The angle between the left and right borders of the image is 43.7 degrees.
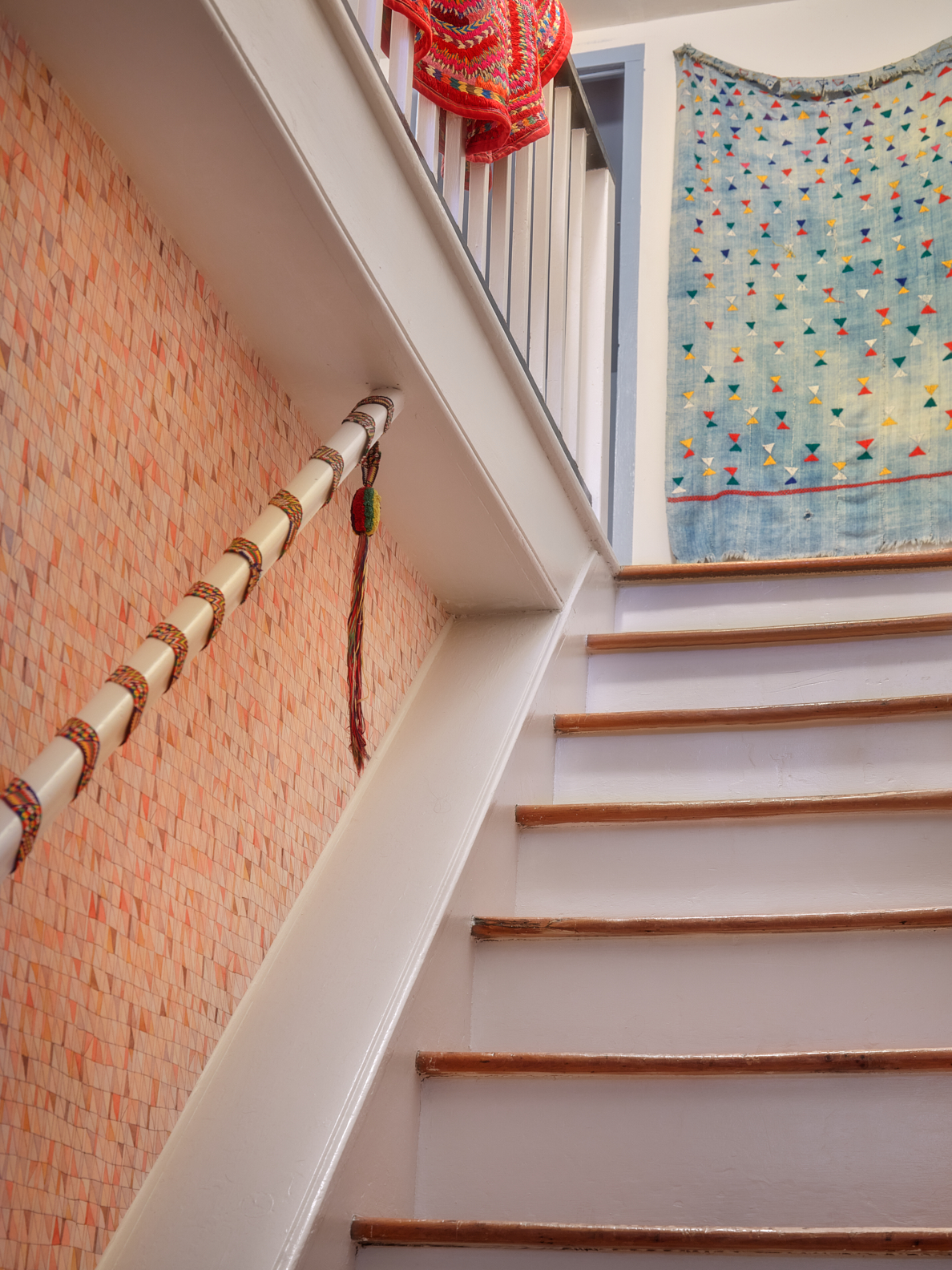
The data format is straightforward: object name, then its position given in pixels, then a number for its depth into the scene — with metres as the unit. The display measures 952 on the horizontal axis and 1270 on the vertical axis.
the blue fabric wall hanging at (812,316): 2.70
